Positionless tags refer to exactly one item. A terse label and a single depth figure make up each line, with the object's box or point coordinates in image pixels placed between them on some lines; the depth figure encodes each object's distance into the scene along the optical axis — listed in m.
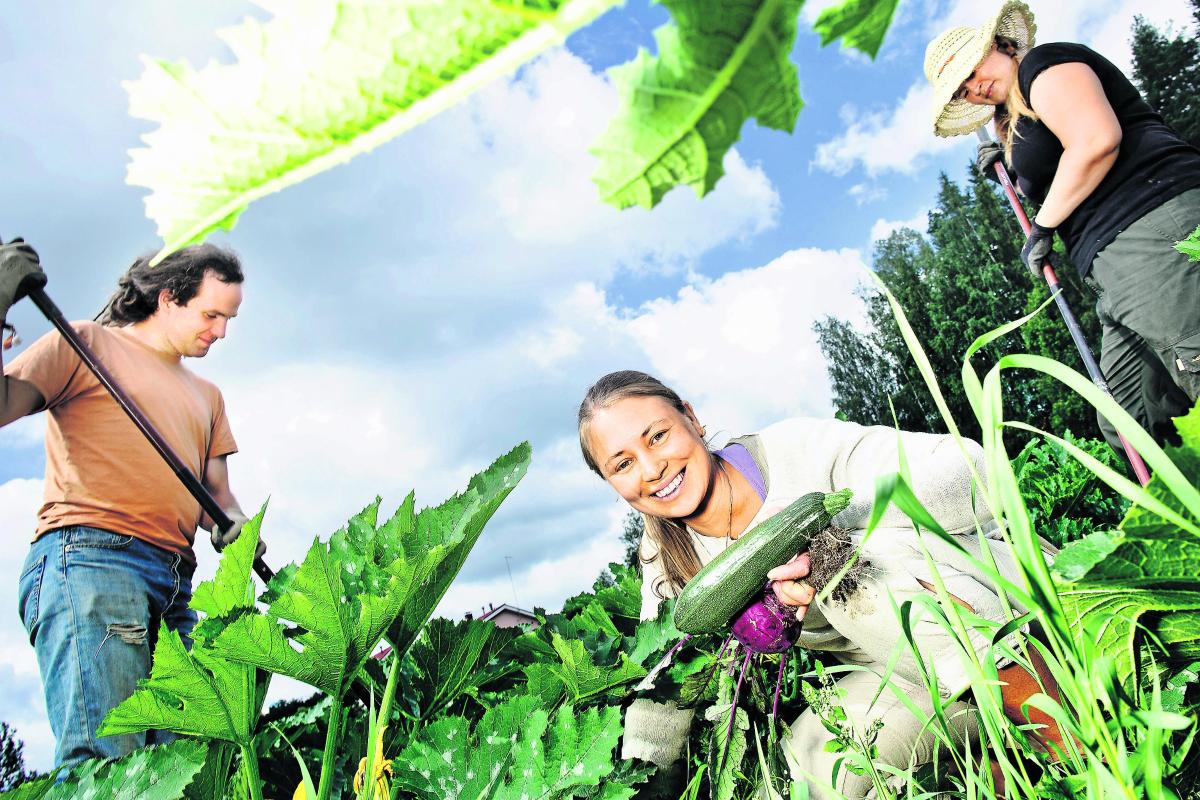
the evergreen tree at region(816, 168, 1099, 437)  29.45
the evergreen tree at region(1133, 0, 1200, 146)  29.08
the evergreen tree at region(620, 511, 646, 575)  34.81
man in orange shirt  2.36
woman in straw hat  2.51
